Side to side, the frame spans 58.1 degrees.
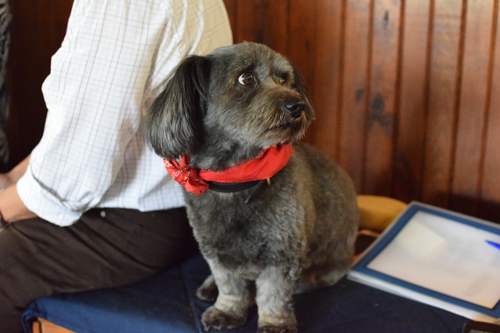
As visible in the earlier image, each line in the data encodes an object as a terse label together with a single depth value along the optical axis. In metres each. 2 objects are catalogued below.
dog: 1.08
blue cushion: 1.32
